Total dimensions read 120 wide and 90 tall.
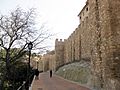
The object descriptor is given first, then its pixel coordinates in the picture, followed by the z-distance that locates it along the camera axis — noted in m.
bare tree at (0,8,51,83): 9.89
